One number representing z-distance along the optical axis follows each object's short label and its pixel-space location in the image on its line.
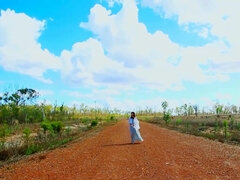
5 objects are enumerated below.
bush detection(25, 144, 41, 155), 11.08
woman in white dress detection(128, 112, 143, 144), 11.16
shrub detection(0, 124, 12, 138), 12.76
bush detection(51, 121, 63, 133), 18.55
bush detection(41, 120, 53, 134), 16.99
